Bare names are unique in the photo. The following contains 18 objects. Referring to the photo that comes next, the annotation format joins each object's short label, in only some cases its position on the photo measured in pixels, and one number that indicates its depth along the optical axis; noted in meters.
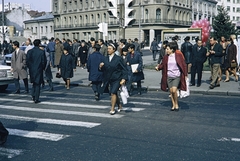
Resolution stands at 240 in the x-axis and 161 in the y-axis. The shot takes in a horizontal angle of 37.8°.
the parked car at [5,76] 12.87
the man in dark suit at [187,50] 15.22
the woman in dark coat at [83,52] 22.62
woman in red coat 8.91
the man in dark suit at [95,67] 11.01
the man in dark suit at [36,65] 10.39
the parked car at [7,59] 23.88
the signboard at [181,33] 21.73
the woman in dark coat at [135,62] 11.81
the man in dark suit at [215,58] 12.83
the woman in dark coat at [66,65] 13.50
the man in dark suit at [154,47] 28.58
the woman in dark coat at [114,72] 8.48
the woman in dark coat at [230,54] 14.16
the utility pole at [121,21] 12.08
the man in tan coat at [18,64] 12.20
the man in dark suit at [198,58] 13.36
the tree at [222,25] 29.86
